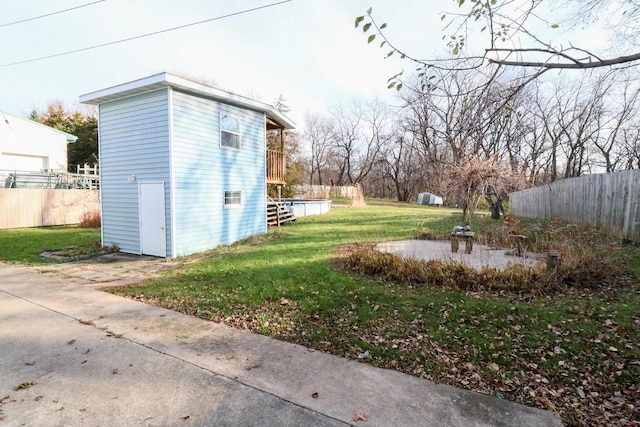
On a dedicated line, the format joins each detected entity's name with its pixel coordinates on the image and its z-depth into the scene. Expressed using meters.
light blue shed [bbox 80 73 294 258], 8.32
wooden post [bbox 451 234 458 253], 7.42
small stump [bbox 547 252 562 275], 4.98
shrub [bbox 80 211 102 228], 14.15
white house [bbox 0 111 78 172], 18.16
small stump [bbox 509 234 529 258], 6.91
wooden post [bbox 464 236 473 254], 7.13
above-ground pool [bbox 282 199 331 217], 17.64
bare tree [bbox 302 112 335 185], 44.44
